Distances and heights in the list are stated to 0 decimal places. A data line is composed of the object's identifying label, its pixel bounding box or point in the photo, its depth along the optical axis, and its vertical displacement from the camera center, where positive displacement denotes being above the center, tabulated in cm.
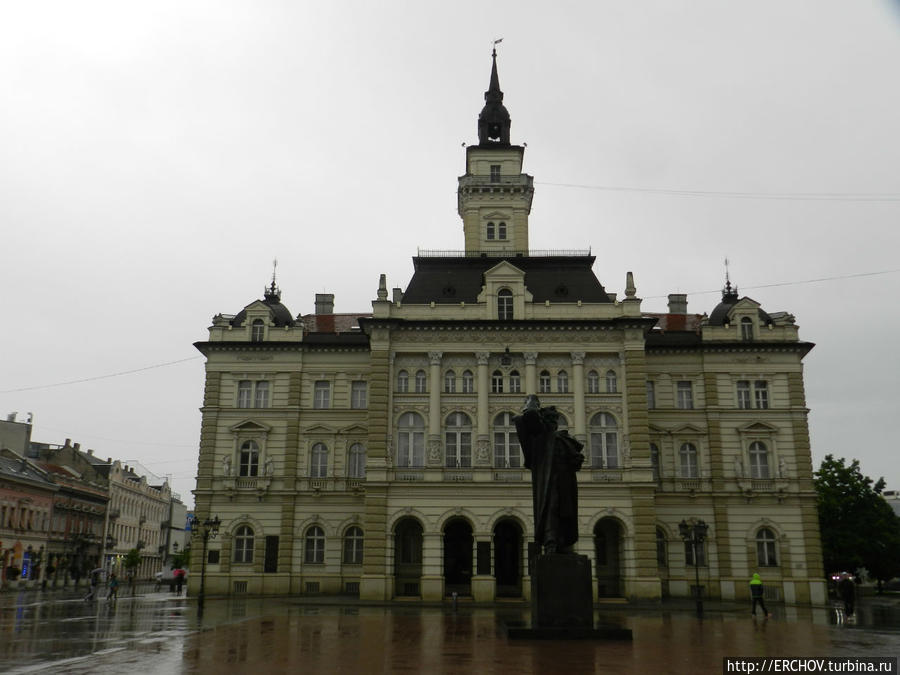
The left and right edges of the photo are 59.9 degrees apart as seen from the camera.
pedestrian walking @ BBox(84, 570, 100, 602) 4025 -306
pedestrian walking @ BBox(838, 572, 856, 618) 2992 -225
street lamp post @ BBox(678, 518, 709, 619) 3616 +10
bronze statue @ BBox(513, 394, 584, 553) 2136 +165
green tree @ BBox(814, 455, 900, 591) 5647 +77
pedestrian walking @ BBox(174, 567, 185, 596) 5520 -336
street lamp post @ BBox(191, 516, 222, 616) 4172 +17
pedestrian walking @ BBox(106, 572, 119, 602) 4262 -302
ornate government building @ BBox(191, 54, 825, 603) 4350 +542
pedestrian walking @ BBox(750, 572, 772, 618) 3116 -216
